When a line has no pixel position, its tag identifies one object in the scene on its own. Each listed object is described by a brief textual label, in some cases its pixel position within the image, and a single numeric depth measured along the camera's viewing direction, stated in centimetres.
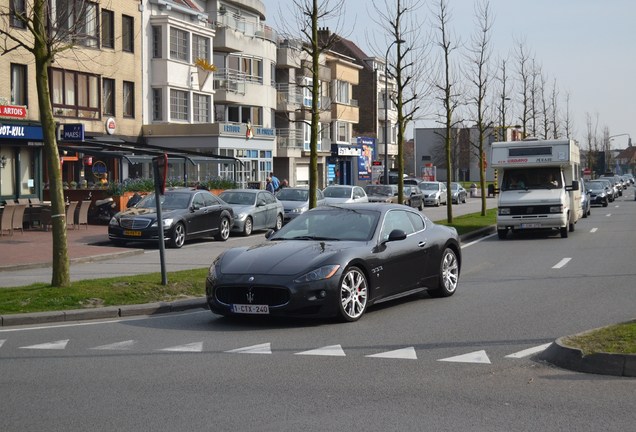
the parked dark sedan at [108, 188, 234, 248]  2488
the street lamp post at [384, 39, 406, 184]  3011
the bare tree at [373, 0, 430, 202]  3014
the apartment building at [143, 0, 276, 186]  4688
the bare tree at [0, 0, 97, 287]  1311
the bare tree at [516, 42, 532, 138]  5147
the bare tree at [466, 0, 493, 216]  3916
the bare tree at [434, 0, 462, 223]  3359
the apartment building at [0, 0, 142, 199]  3219
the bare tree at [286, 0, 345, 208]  2066
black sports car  1114
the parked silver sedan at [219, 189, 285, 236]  2994
